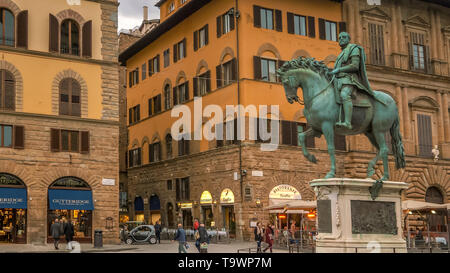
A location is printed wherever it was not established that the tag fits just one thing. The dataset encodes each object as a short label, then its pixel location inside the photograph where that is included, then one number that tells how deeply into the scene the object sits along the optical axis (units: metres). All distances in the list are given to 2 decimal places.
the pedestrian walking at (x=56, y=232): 30.17
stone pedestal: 15.73
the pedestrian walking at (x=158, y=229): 38.25
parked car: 37.06
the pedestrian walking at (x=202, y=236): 25.81
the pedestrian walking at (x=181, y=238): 24.41
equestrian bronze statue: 16.41
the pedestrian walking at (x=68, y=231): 30.56
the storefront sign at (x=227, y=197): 40.09
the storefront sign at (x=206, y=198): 42.53
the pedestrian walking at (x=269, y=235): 28.25
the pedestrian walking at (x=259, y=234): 29.59
